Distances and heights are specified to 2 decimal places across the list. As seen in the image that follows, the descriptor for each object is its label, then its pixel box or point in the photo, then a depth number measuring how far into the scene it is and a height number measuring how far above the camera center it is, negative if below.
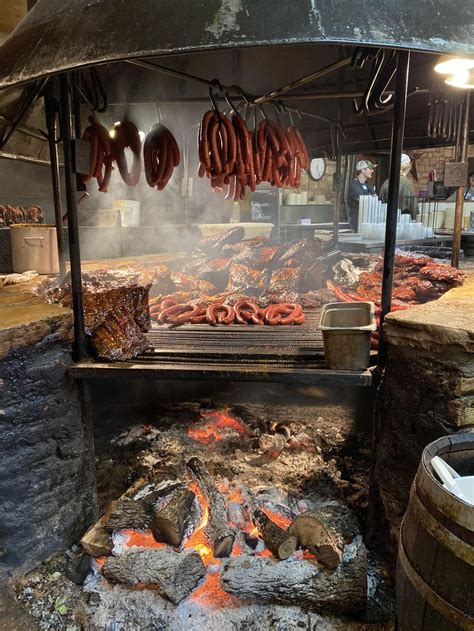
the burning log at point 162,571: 2.93 -2.21
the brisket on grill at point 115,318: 3.41 -0.71
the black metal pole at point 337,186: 7.21 +0.66
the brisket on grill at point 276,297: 4.88 -0.75
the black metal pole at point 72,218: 3.03 +0.05
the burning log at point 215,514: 3.17 -2.09
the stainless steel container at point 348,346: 2.99 -0.78
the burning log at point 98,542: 3.22 -2.18
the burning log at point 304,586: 2.87 -2.21
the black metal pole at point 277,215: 10.30 +0.25
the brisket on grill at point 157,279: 5.41 -0.61
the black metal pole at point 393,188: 2.75 +0.24
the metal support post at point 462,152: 5.11 +0.83
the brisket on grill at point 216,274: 5.88 -0.60
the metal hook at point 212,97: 4.32 +1.20
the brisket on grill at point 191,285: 5.44 -0.69
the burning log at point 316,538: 3.01 -2.06
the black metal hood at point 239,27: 1.82 +0.80
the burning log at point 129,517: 3.28 -2.05
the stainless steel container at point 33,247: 5.09 -0.23
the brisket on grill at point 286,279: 5.26 -0.61
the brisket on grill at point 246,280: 5.48 -0.64
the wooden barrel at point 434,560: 1.77 -1.33
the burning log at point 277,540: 3.08 -2.07
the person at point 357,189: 11.60 +0.98
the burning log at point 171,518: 3.19 -2.01
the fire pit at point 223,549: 2.89 -2.18
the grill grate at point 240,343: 3.39 -0.93
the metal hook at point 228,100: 4.37 +1.18
